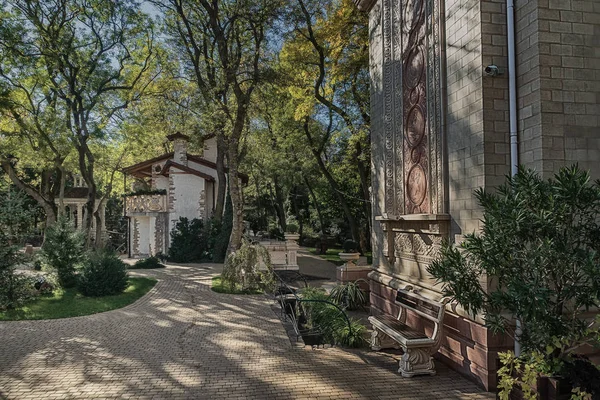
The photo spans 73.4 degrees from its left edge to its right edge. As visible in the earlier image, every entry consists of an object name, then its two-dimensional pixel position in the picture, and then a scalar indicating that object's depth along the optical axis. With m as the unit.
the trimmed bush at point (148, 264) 22.06
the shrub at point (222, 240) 24.78
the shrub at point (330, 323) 8.00
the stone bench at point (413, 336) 6.29
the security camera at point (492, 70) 5.91
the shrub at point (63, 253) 14.54
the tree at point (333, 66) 18.11
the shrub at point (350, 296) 11.26
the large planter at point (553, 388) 4.26
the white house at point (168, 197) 26.81
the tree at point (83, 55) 20.64
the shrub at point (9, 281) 11.13
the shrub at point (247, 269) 14.56
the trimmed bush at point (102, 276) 13.43
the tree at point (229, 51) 17.53
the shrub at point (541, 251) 3.77
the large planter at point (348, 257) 12.44
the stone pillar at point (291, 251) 18.89
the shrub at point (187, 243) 25.27
